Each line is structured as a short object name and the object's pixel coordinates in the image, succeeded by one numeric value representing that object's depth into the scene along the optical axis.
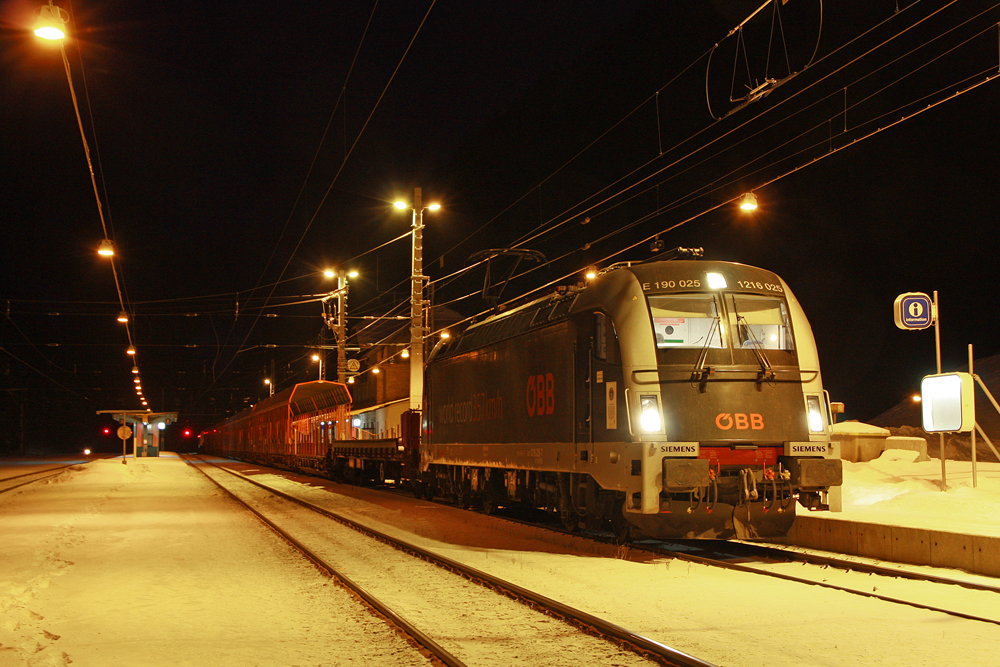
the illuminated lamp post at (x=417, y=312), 23.94
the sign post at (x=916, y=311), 15.67
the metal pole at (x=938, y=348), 15.60
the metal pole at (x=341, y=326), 34.88
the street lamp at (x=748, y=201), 15.77
